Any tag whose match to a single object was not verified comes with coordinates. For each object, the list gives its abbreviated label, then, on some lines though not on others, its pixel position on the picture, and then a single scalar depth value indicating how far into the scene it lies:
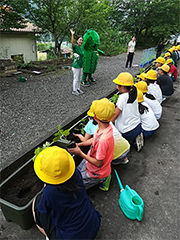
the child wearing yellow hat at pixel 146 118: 3.17
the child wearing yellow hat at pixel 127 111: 2.70
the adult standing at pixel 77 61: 5.00
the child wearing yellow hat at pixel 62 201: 1.23
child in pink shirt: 1.79
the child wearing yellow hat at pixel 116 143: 2.27
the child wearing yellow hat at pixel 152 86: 3.96
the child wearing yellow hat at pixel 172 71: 6.24
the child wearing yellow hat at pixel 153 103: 3.65
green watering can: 1.90
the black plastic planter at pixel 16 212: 1.59
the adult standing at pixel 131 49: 8.73
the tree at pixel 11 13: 7.42
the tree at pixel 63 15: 9.42
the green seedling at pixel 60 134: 2.38
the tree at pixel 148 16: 18.53
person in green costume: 5.72
